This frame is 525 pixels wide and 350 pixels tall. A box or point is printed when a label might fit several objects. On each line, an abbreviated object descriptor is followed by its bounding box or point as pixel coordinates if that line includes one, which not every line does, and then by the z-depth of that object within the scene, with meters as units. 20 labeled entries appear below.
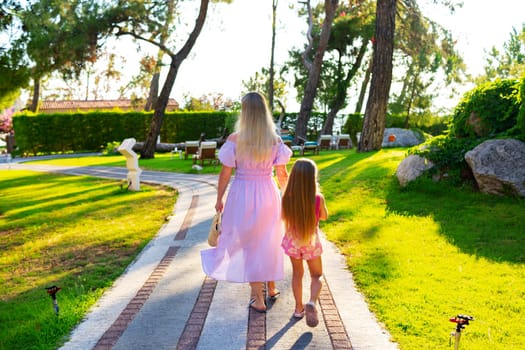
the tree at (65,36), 13.61
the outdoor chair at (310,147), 19.12
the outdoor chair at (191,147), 18.66
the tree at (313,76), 20.73
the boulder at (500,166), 7.51
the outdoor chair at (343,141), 23.52
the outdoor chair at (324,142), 21.43
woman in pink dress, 4.11
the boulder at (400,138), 20.59
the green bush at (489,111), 8.54
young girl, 3.84
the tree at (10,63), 10.41
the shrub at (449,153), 8.51
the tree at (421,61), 23.33
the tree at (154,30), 19.36
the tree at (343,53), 28.05
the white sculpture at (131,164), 11.39
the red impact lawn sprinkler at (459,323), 2.99
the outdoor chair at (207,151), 16.20
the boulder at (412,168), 8.76
